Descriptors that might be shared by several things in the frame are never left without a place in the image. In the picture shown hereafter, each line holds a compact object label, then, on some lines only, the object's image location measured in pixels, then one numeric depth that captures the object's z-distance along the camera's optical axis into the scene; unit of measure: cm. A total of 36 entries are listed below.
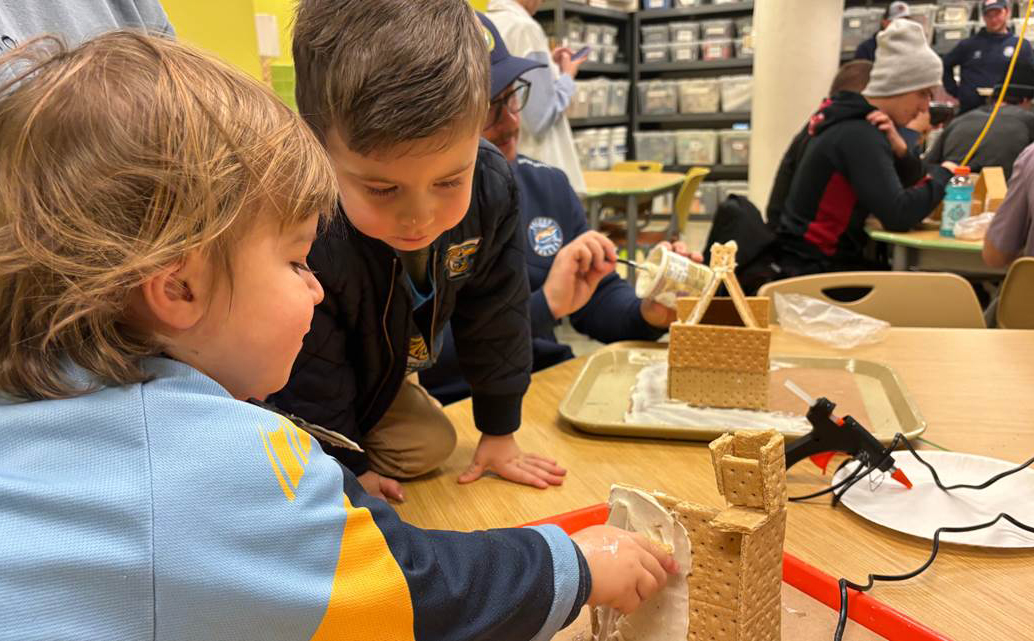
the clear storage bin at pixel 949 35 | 532
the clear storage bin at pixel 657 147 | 650
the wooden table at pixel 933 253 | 245
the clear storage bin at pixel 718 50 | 616
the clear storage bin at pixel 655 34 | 643
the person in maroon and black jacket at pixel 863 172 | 262
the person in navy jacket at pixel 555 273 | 134
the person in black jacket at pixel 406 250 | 72
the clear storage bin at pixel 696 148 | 634
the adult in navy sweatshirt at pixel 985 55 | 441
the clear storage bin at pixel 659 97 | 650
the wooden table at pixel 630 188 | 372
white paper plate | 74
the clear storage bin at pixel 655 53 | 645
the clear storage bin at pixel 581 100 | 584
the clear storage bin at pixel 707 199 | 644
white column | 408
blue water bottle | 253
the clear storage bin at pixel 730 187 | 628
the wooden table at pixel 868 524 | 66
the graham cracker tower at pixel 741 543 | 54
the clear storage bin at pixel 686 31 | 630
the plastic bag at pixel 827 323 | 137
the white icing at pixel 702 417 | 98
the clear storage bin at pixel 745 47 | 592
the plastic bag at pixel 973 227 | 245
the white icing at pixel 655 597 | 61
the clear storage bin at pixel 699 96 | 627
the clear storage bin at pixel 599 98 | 620
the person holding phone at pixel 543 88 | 301
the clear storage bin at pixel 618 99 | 645
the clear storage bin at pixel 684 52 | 636
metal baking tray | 99
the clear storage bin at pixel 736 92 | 609
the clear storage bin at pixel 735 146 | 618
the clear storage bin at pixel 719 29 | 612
